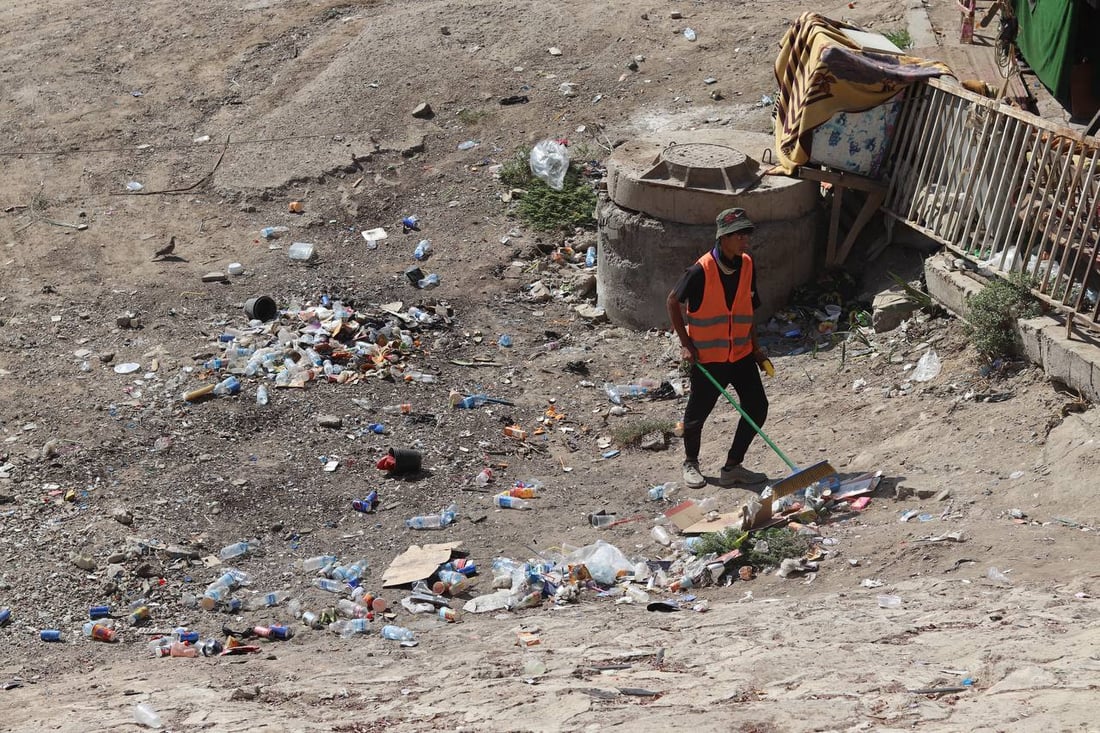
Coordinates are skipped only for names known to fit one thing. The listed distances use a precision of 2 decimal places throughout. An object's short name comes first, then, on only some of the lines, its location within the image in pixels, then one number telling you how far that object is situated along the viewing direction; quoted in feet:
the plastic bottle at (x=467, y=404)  55.01
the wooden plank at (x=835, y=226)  59.00
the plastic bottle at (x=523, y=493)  47.60
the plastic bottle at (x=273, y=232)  73.20
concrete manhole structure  57.26
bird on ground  70.85
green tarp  55.93
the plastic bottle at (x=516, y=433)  52.80
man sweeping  44.27
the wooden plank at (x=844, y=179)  58.08
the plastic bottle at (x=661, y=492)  46.78
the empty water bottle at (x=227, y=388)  54.49
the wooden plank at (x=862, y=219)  58.34
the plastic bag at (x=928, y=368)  50.19
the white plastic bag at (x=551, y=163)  73.41
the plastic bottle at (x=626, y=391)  56.13
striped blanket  56.03
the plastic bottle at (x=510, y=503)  46.73
